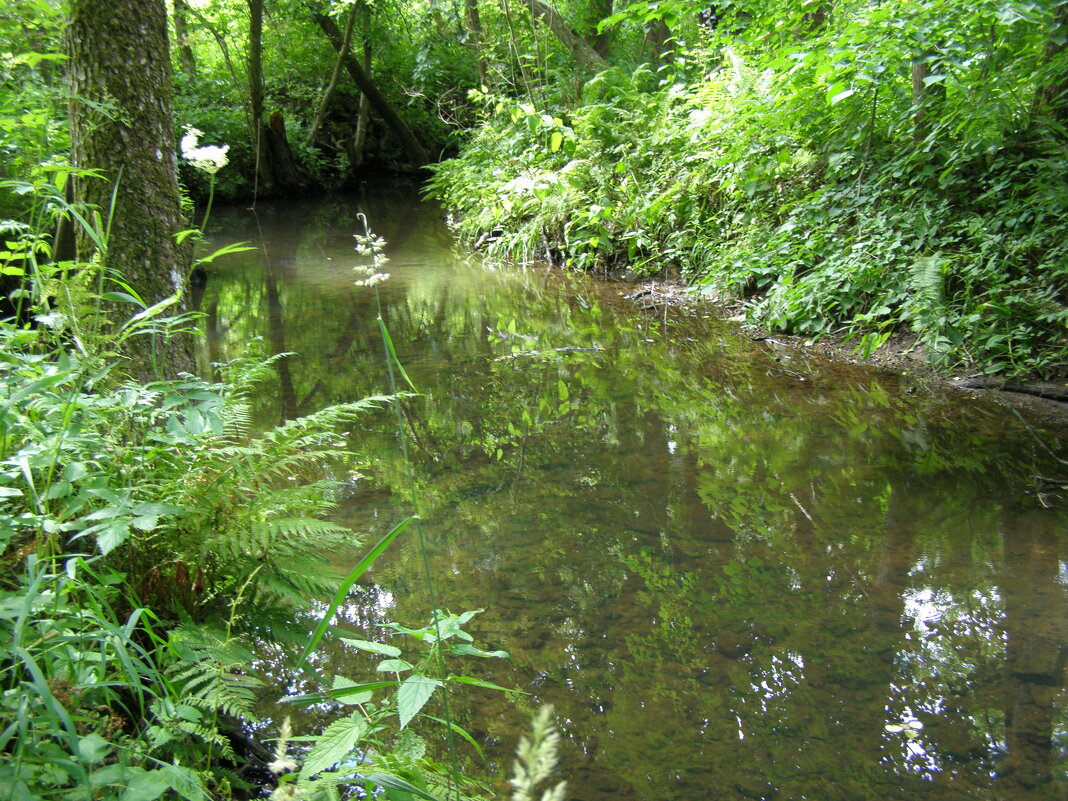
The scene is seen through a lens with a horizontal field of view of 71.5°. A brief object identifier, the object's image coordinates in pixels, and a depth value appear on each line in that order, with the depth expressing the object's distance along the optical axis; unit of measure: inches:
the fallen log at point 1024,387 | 165.0
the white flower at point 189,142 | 86.1
